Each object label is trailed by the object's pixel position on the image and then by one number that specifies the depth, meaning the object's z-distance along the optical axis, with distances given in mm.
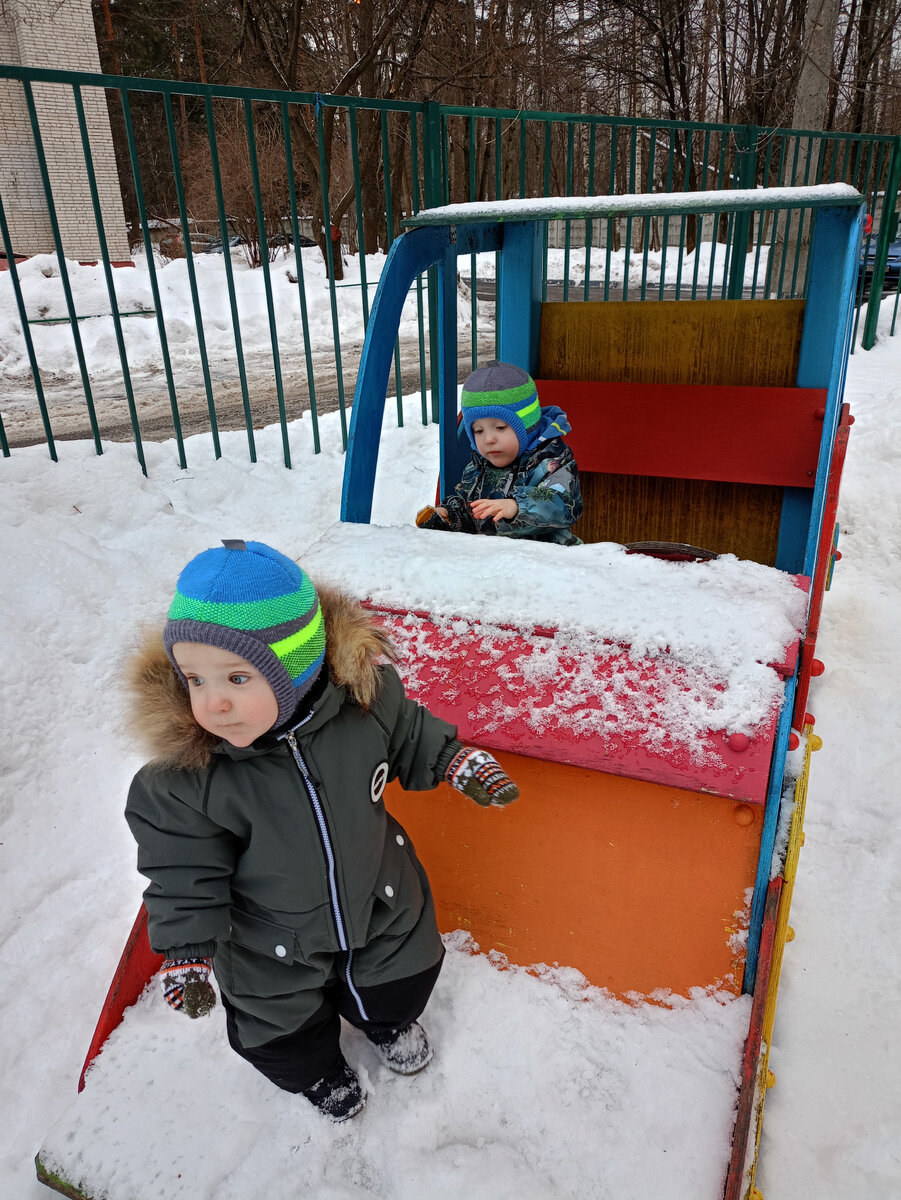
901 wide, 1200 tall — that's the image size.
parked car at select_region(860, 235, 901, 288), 13158
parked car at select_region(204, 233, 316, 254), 20906
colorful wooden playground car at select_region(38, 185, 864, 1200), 1436
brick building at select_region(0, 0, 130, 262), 16141
